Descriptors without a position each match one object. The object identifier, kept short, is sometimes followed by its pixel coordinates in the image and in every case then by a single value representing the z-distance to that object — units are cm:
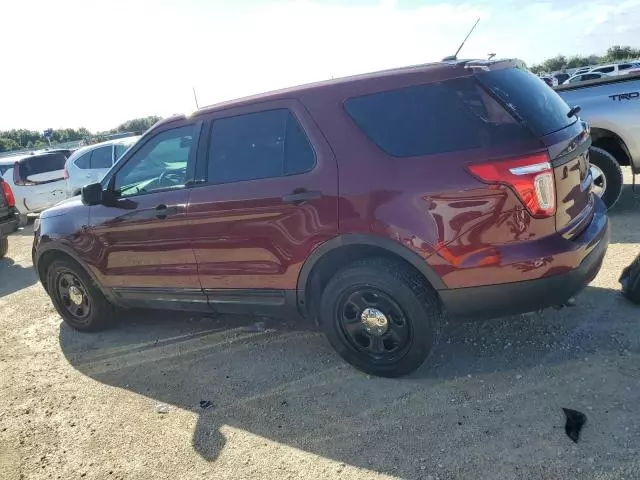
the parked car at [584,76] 2328
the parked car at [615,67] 2351
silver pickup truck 588
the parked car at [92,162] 1042
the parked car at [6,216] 856
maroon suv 281
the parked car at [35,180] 1134
